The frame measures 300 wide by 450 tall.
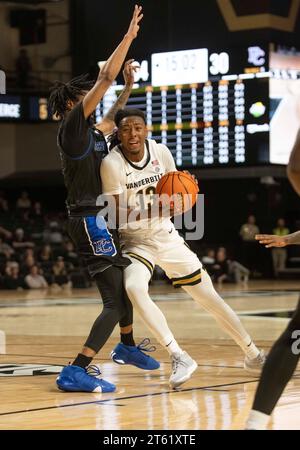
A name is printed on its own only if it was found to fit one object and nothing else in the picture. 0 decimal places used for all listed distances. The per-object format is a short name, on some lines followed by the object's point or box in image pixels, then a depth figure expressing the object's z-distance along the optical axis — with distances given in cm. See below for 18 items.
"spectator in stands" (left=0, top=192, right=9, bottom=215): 2348
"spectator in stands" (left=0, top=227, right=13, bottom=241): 2173
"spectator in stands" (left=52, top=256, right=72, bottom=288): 2084
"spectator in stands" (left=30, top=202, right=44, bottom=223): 2398
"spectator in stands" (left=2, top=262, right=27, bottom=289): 2022
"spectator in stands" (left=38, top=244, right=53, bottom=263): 2136
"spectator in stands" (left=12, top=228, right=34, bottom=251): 2158
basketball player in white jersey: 617
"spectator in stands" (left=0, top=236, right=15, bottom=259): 2043
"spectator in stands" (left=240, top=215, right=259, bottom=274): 2348
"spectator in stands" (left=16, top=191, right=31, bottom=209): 2431
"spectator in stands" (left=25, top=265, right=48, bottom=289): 2048
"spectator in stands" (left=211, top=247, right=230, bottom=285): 2211
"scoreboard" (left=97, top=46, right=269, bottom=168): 1828
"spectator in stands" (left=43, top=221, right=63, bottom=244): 2255
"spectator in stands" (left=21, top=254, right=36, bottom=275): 2028
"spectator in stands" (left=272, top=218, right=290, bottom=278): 2444
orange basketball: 627
